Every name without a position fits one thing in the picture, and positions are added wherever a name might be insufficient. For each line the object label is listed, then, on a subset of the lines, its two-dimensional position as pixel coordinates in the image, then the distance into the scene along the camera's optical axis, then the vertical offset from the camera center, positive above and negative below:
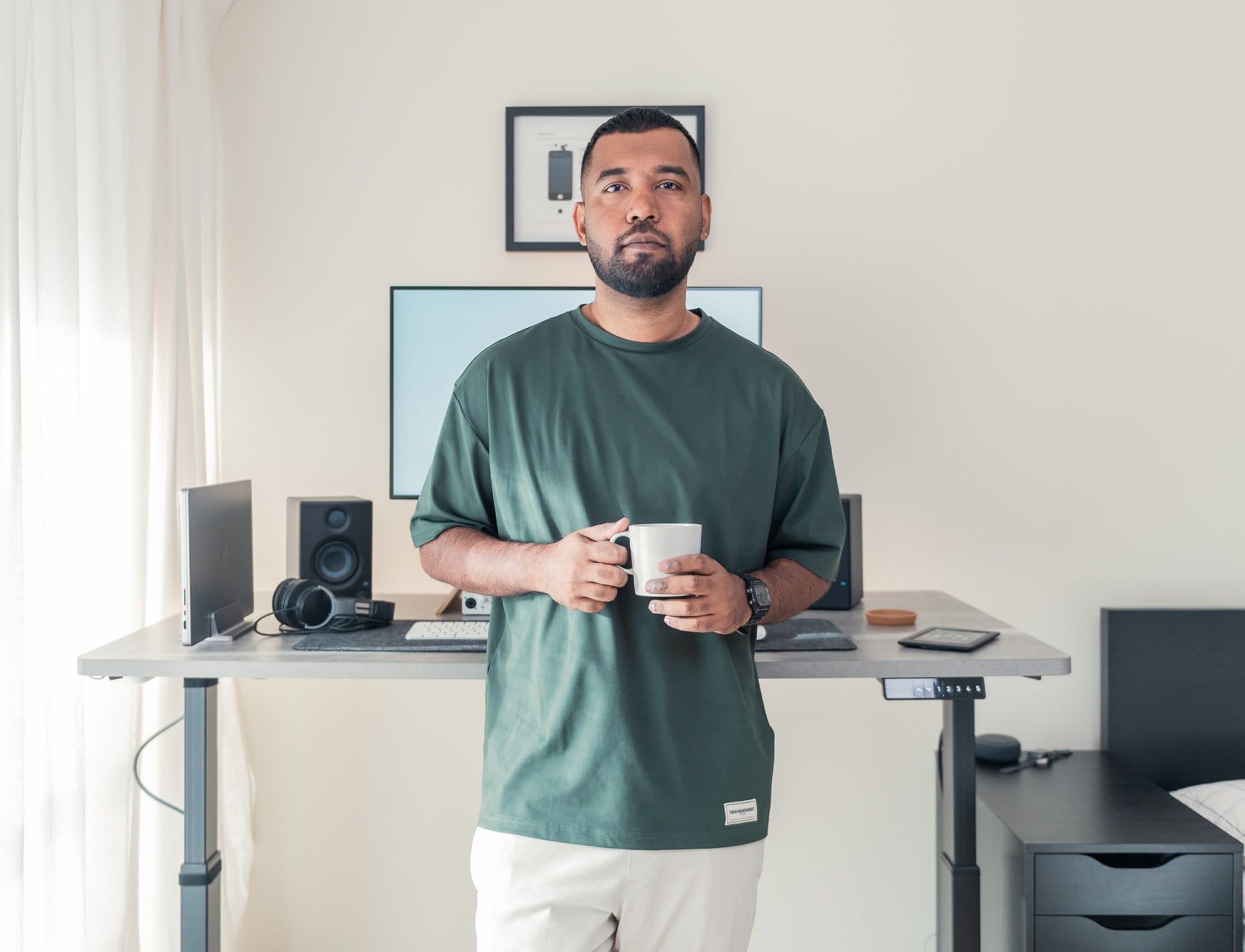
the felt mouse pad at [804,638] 1.71 -0.31
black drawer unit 1.83 -0.78
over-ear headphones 1.85 -0.28
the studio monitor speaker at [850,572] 2.12 -0.23
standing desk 1.63 -0.34
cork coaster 1.94 -0.30
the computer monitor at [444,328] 2.14 +0.29
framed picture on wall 2.36 +0.70
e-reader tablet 1.70 -0.31
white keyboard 1.76 -0.30
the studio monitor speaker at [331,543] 2.09 -0.18
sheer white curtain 1.60 +0.06
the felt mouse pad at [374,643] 1.71 -0.32
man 1.20 -0.13
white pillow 2.06 -0.72
